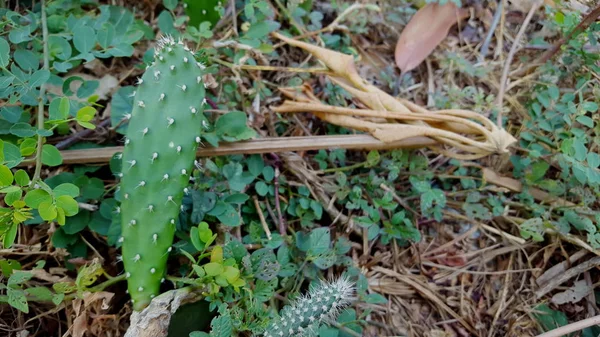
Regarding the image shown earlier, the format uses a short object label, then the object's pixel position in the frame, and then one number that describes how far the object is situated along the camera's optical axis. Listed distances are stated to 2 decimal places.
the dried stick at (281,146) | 0.40
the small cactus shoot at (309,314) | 0.33
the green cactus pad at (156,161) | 0.34
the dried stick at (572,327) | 0.38
